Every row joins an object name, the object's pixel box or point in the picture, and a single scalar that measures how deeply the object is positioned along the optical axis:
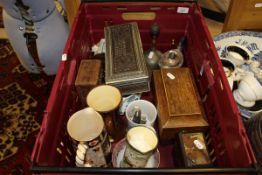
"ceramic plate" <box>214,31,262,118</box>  1.00
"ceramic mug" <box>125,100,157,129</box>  0.82
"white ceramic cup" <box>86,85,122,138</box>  0.71
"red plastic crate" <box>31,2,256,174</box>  0.57
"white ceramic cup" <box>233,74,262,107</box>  0.82
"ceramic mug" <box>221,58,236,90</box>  0.87
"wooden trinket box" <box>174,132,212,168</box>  0.68
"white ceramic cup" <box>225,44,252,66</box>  0.95
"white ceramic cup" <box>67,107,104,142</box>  0.64
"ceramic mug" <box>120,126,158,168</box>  0.59
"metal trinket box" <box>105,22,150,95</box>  0.80
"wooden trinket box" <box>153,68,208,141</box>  0.73
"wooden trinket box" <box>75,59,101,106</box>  0.78
